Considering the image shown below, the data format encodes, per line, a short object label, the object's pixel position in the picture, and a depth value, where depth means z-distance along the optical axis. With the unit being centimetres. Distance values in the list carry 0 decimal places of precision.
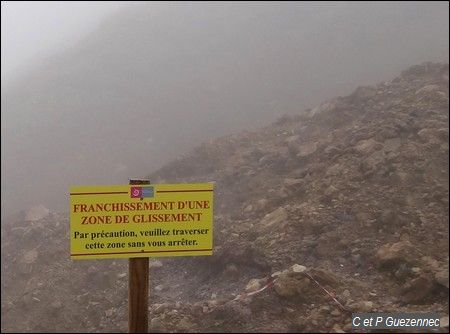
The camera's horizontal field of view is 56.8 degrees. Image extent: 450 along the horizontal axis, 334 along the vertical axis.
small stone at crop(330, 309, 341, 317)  517
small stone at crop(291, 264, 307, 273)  609
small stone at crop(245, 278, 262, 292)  615
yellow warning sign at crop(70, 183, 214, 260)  354
